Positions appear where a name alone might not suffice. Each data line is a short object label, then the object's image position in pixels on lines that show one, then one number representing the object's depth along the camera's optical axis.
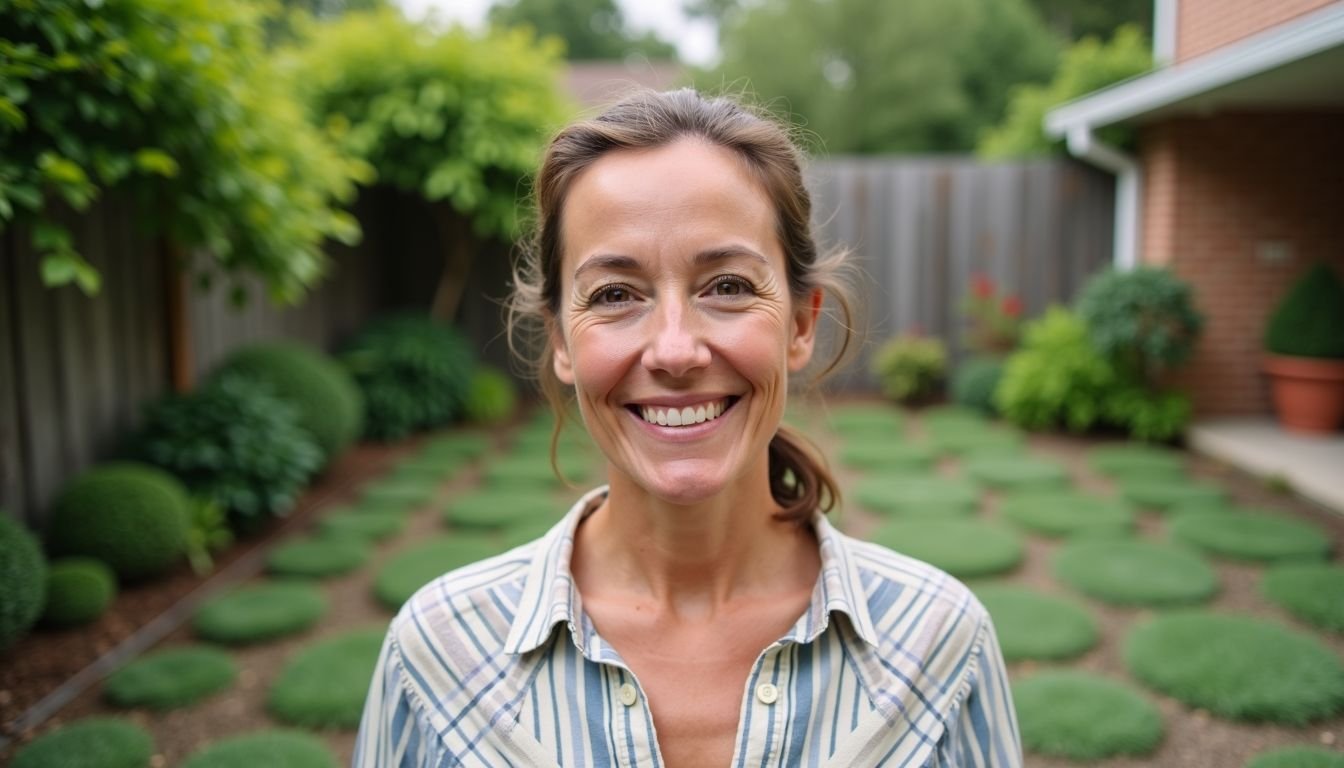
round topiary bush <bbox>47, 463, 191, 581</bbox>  4.11
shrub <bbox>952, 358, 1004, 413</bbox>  8.34
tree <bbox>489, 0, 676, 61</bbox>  36.09
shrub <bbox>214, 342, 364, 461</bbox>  5.91
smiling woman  1.24
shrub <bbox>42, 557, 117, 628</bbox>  3.77
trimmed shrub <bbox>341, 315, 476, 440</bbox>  7.86
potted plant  6.45
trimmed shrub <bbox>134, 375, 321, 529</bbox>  4.84
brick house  7.02
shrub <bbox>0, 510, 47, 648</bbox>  3.19
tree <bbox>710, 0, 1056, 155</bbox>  25.66
